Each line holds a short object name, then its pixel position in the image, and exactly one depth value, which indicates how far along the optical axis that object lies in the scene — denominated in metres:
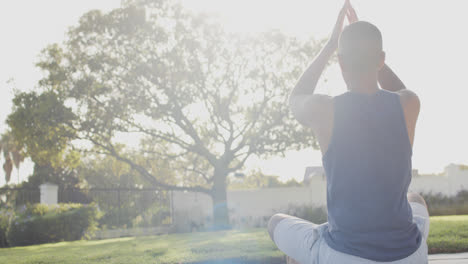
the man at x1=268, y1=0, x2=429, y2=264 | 1.65
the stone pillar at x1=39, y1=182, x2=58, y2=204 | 17.59
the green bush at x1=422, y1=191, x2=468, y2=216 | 16.09
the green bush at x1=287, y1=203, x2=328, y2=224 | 12.29
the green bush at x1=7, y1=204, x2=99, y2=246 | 12.34
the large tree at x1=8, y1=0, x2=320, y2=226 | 19.34
